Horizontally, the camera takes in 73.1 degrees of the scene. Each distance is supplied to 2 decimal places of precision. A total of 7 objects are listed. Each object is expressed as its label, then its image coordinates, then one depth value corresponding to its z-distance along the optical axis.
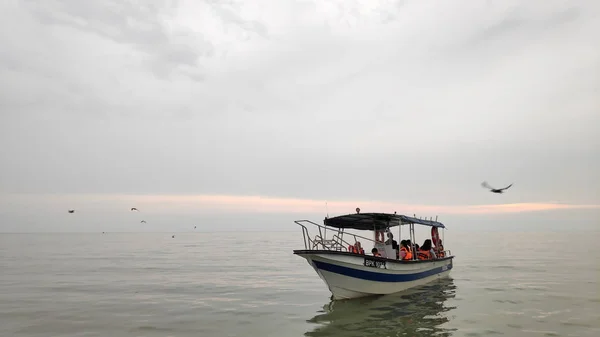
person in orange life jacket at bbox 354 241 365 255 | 17.11
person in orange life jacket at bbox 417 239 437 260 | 20.52
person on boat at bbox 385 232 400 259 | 17.95
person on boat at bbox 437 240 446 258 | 23.15
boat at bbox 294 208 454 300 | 14.96
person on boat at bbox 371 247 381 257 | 17.50
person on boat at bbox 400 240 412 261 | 18.09
